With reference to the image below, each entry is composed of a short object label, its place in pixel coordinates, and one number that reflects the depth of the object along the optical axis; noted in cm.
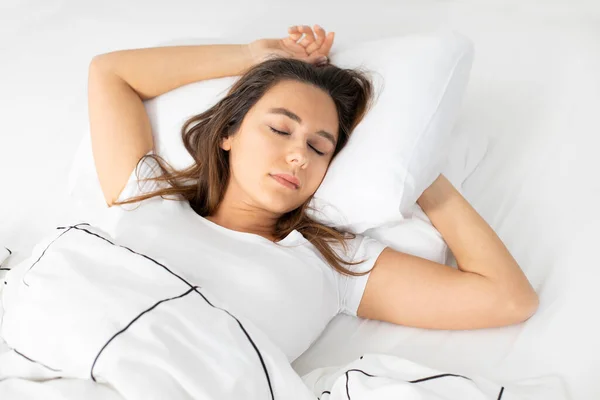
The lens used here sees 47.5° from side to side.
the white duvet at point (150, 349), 105
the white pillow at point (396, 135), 138
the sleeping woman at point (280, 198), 131
